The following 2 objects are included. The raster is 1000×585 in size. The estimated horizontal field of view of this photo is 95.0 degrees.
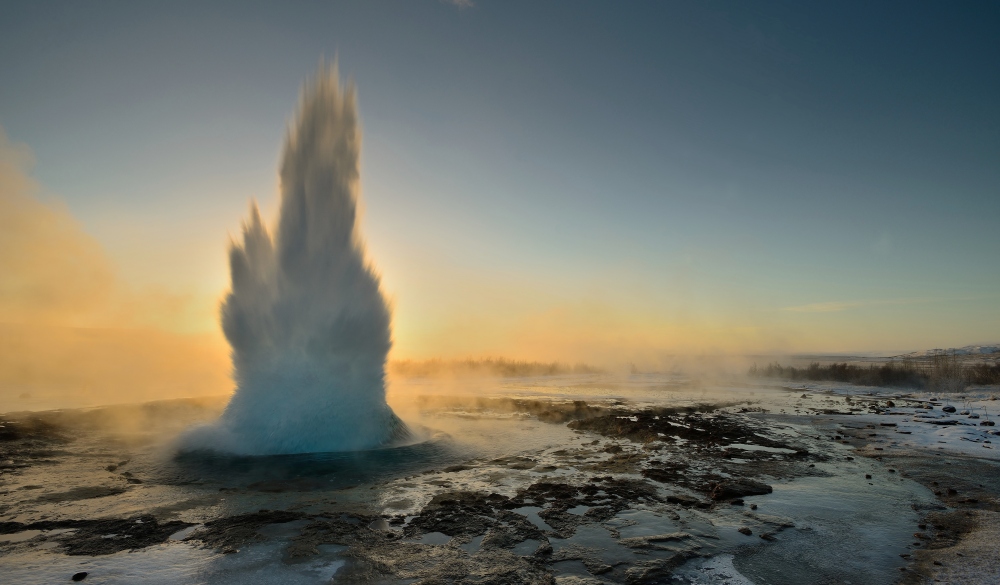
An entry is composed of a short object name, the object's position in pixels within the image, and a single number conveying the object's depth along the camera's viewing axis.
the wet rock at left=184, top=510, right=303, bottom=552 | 8.54
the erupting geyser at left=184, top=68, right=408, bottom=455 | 18.16
